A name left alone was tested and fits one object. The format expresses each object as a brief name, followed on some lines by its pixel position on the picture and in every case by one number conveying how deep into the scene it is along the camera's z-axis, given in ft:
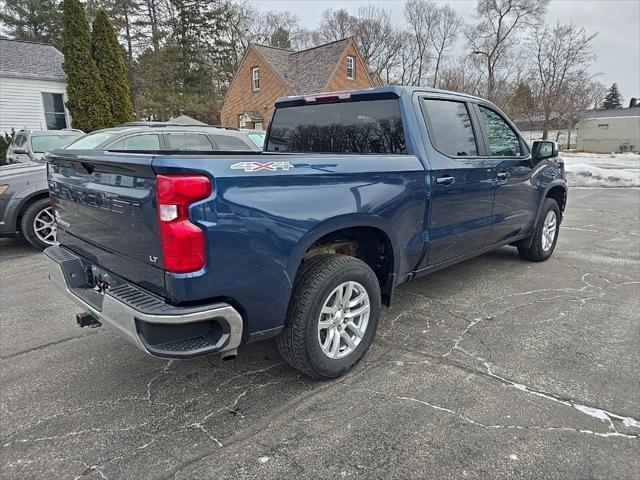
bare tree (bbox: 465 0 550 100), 134.21
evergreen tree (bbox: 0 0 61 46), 110.73
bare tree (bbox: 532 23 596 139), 129.80
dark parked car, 19.94
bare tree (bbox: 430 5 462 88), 164.25
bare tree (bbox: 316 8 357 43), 168.86
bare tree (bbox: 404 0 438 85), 164.14
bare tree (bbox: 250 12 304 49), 146.51
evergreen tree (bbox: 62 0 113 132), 57.88
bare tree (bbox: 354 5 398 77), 166.20
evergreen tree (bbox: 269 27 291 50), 156.12
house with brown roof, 89.92
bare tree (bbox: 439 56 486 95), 116.78
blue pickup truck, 7.02
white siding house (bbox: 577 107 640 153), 165.68
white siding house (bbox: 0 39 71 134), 60.49
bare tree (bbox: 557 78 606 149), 130.72
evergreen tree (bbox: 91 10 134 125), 60.03
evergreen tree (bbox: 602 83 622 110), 250.98
